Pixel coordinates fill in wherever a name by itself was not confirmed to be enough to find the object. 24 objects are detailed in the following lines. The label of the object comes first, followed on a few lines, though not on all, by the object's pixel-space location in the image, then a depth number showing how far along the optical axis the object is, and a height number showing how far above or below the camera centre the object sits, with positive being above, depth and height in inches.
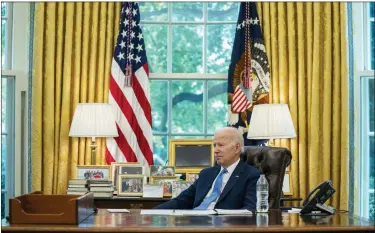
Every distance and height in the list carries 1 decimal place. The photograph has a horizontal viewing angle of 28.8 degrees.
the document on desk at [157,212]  156.3 -15.0
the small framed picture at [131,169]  234.1 -8.6
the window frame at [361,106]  252.8 +13.1
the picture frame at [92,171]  236.2 -9.2
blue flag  247.8 +24.0
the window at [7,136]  252.1 +2.3
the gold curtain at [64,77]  244.5 +22.0
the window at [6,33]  252.4 +37.9
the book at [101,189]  222.8 -14.1
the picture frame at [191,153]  241.8 -3.3
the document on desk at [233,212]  156.0 -14.8
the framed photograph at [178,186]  227.0 -13.4
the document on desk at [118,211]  163.5 -15.2
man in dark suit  177.0 -9.9
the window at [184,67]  257.6 +26.7
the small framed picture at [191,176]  237.9 -10.8
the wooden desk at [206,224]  130.6 -15.2
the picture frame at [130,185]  229.6 -13.3
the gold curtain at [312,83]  247.3 +20.6
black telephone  160.6 -13.3
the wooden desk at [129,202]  223.9 -18.2
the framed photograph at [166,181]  229.6 -12.2
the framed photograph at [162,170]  234.8 -8.7
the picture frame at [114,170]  236.4 -8.8
